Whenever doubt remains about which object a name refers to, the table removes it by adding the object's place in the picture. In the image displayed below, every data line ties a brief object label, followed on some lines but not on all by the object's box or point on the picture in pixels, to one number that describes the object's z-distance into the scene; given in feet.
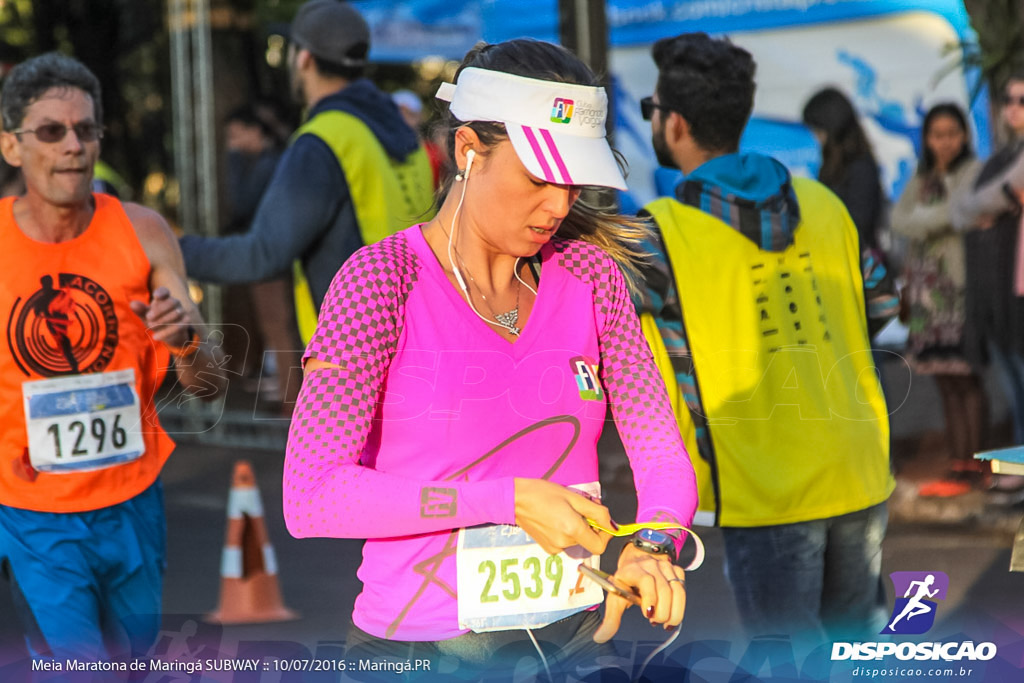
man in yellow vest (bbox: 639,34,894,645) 23.45
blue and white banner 48.16
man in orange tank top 23.31
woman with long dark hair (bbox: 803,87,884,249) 44.98
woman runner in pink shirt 14.76
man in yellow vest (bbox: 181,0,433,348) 29.30
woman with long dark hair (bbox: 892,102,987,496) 46.29
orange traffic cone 34.81
